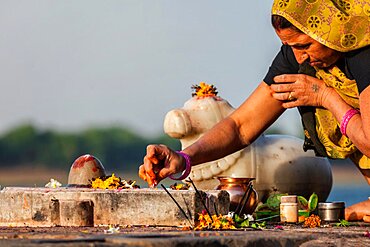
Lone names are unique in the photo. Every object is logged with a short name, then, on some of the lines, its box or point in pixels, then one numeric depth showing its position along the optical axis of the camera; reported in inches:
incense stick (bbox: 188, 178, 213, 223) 265.9
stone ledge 273.1
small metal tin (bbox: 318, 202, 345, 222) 340.8
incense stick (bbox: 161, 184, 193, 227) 270.2
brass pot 329.4
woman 281.7
